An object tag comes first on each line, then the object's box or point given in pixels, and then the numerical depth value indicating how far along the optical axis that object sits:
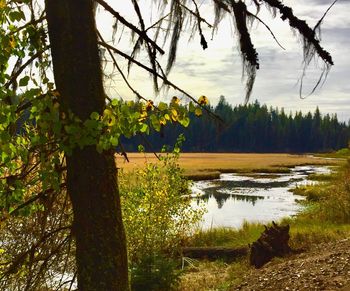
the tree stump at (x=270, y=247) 12.46
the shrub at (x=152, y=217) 10.88
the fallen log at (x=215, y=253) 14.43
